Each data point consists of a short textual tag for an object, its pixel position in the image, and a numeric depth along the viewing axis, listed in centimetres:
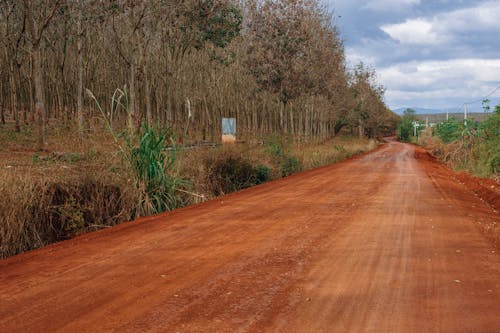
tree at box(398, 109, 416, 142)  8619
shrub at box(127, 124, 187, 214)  922
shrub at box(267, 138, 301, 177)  1852
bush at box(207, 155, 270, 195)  1308
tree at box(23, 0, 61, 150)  1977
